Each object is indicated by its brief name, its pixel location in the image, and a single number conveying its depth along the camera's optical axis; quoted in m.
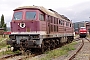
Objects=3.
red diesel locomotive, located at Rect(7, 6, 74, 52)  13.41
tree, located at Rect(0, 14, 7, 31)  75.88
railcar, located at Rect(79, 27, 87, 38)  48.50
